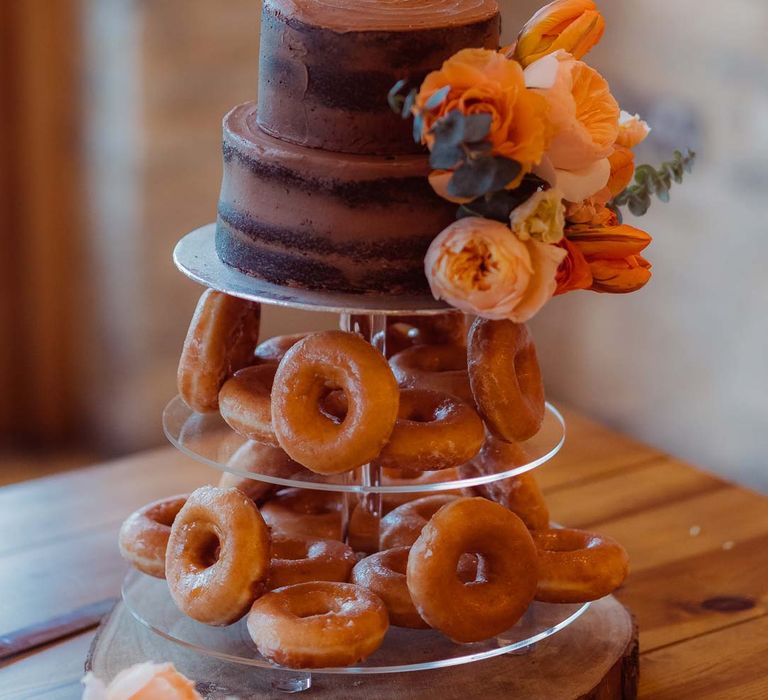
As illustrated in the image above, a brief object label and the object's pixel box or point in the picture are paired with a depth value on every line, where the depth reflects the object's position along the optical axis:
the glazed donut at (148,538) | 1.36
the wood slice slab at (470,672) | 1.31
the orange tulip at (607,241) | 1.25
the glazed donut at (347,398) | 1.24
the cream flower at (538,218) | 1.21
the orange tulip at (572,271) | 1.24
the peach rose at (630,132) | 1.31
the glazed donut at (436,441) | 1.26
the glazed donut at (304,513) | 1.39
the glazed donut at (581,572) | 1.33
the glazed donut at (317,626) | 1.25
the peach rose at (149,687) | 1.12
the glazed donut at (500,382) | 1.29
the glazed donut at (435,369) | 1.35
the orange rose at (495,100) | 1.17
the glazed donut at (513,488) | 1.36
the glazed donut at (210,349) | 1.34
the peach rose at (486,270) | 1.19
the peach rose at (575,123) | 1.21
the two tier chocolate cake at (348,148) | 1.23
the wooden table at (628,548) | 1.38
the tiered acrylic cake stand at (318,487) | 1.25
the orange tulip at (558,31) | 1.25
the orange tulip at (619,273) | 1.26
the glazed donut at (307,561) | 1.31
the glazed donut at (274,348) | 1.40
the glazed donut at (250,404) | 1.29
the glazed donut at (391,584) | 1.30
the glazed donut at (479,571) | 1.26
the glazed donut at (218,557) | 1.28
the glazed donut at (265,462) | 1.35
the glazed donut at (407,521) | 1.38
